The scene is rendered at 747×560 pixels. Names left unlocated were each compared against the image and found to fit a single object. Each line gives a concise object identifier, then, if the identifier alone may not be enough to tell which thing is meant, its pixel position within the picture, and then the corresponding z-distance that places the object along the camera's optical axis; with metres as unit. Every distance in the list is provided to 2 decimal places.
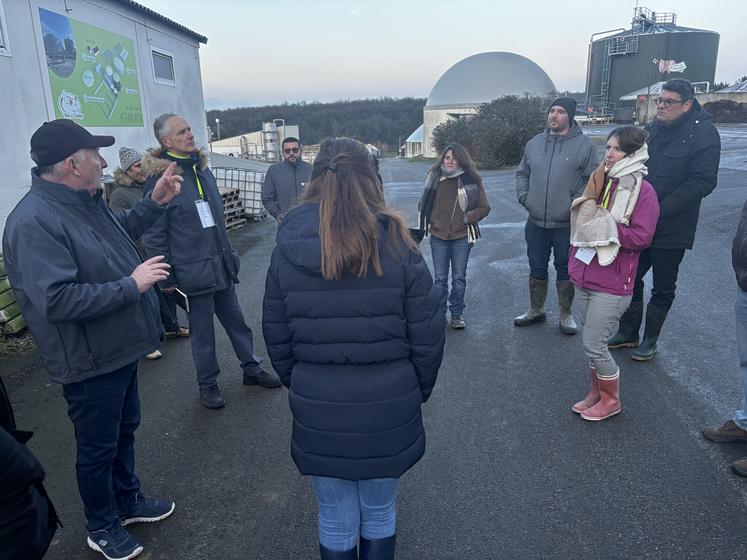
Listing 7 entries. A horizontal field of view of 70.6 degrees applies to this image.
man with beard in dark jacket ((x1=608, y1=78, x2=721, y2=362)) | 4.14
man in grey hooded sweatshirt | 5.01
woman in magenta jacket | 3.47
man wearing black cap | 2.16
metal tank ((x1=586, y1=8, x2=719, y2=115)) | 48.19
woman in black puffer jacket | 1.83
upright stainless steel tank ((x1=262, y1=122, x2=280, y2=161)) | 42.22
